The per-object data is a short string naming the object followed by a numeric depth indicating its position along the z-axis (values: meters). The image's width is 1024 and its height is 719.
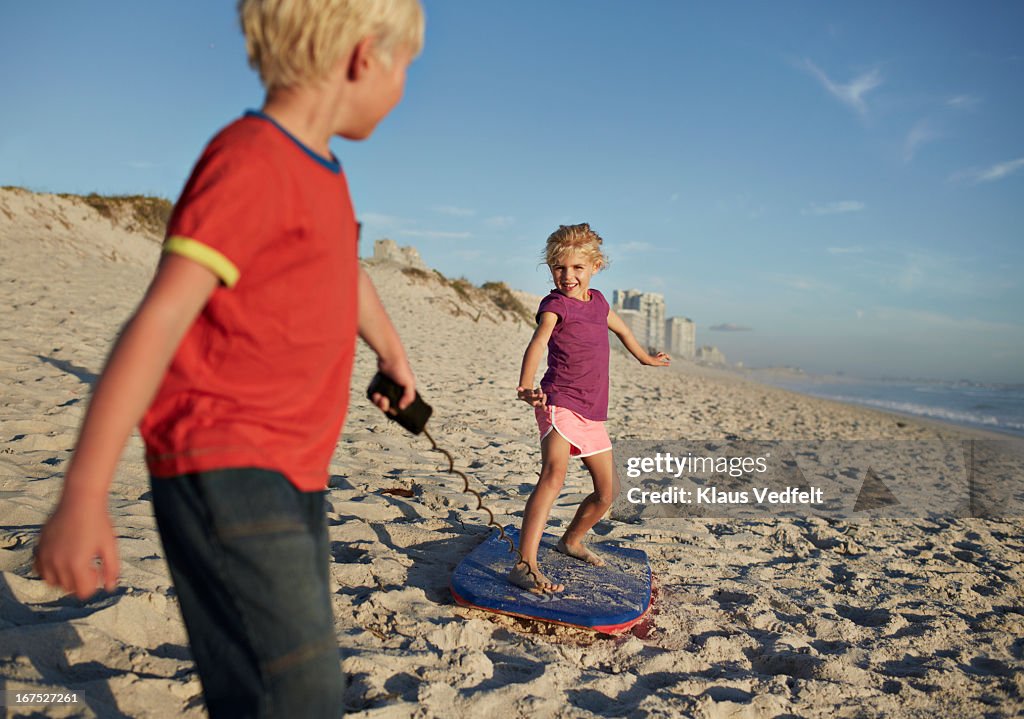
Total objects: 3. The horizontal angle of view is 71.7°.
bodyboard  3.08
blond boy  1.11
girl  3.40
